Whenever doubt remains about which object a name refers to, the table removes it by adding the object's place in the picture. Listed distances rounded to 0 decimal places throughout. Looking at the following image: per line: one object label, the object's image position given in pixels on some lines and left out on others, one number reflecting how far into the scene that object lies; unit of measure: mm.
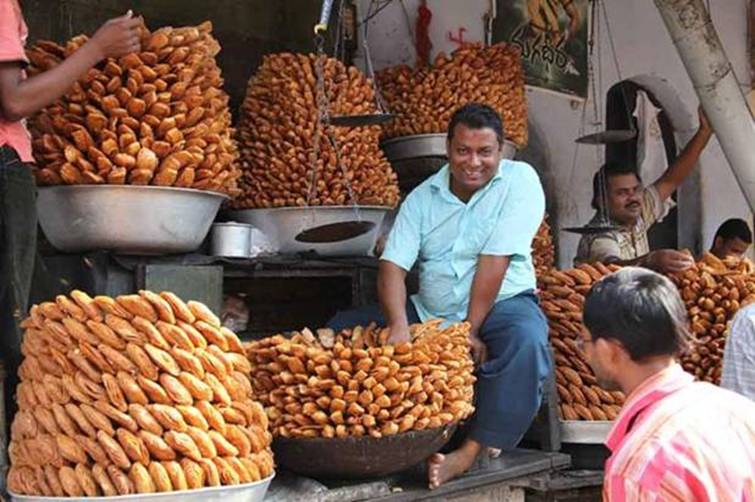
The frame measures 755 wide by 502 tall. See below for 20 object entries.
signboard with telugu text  5379
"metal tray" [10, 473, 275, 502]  1936
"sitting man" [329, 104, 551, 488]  2836
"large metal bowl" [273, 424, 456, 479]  2414
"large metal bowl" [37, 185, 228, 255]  2596
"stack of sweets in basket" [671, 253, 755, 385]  3359
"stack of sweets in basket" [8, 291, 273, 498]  1986
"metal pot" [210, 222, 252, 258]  3055
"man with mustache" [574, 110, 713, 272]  3716
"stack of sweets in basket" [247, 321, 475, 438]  2398
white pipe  4102
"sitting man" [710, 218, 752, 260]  6172
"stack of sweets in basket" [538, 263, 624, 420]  3264
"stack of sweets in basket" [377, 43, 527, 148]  4004
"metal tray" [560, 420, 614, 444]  3222
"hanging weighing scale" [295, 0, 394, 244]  3232
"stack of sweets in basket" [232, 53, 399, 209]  3326
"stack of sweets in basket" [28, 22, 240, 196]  2588
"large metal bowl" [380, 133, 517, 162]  3959
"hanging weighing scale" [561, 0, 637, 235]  4082
